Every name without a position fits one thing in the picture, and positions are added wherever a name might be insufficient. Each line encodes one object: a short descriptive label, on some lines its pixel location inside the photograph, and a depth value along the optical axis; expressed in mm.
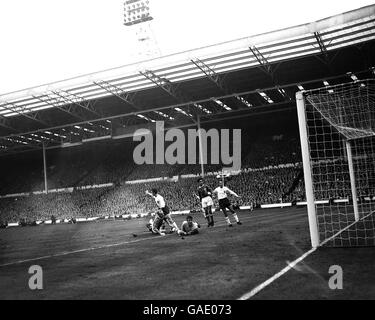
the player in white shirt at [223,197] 14438
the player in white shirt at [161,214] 12760
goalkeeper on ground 13484
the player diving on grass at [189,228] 12805
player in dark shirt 15328
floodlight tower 42531
